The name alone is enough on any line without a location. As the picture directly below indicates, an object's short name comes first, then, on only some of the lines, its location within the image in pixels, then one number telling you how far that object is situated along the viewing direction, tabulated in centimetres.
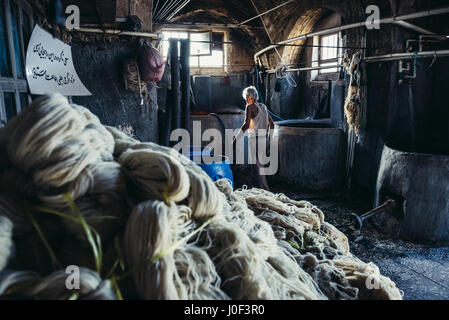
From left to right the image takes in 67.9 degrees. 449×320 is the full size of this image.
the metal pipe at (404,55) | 573
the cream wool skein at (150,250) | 116
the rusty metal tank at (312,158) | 758
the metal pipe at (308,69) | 879
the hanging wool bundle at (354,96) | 661
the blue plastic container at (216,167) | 431
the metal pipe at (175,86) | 533
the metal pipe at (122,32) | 512
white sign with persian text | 324
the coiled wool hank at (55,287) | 108
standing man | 725
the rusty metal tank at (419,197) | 493
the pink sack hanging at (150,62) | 528
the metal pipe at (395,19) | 556
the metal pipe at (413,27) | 603
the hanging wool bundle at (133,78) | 531
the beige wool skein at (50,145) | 127
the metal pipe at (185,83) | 540
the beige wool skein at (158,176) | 136
